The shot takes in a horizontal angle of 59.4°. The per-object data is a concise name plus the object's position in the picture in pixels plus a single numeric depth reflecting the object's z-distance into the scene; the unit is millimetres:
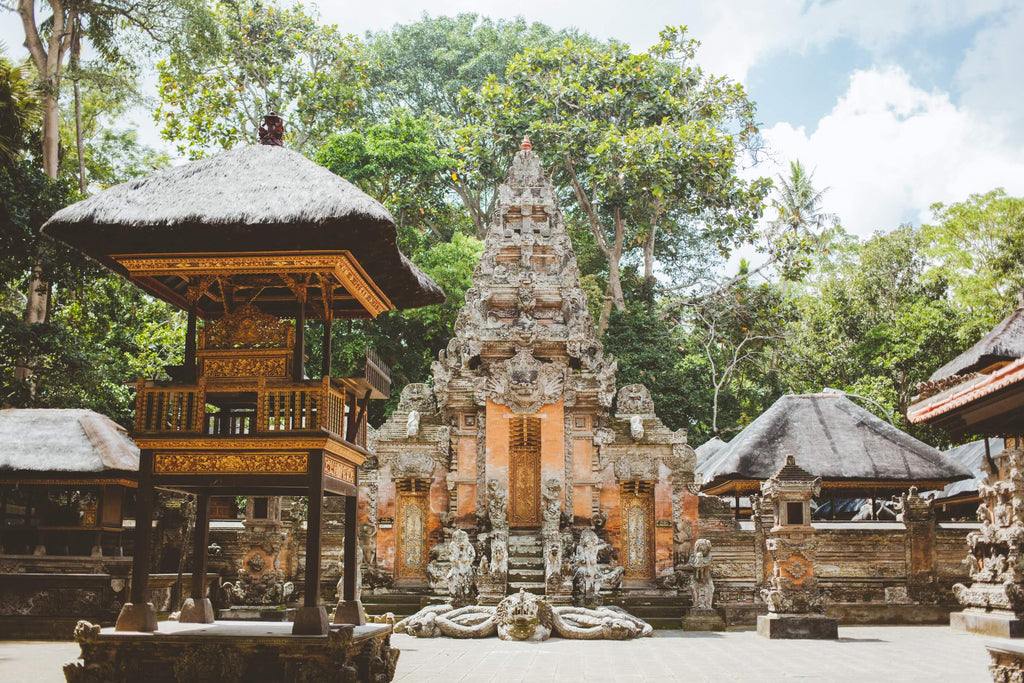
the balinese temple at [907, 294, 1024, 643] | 8570
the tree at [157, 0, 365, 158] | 28484
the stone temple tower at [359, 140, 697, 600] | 17438
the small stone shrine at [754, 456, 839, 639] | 13484
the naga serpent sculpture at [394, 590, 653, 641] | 13258
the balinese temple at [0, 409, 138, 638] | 13773
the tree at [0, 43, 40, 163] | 15875
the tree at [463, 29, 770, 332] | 27469
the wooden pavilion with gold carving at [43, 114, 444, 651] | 8188
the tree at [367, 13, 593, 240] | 35469
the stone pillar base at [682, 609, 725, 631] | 15383
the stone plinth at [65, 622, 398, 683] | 7699
